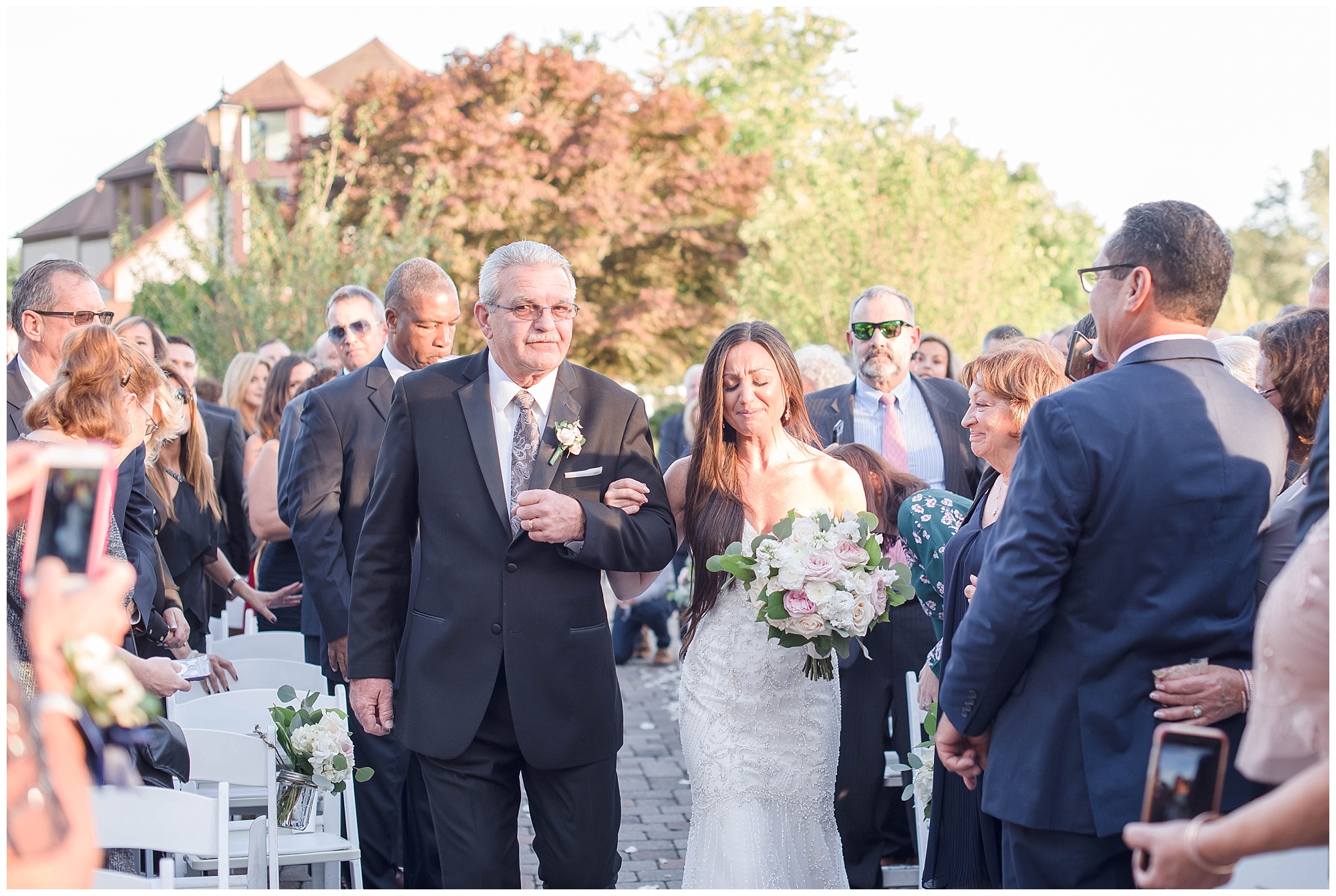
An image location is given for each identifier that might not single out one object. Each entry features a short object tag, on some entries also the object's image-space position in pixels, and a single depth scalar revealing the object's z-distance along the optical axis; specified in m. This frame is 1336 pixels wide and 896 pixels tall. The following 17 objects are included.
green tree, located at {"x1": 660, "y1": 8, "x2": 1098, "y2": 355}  19.34
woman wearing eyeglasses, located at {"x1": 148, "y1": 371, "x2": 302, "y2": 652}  5.91
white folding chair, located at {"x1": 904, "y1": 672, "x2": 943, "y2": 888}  4.35
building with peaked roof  39.69
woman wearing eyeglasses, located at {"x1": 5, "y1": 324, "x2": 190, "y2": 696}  3.11
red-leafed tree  24.28
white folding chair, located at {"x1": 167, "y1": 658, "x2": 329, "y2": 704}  5.13
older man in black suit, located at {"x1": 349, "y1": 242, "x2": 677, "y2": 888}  3.57
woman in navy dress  3.75
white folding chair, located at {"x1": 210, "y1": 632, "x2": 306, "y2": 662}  5.53
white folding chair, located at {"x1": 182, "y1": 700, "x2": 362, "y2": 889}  4.16
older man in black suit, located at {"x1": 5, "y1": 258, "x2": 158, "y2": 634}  4.31
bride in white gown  4.23
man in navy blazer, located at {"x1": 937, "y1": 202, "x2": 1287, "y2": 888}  2.75
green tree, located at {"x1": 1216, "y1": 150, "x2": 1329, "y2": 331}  59.44
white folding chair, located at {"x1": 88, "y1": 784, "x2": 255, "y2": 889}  3.02
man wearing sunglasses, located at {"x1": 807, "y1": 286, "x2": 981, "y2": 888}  5.49
